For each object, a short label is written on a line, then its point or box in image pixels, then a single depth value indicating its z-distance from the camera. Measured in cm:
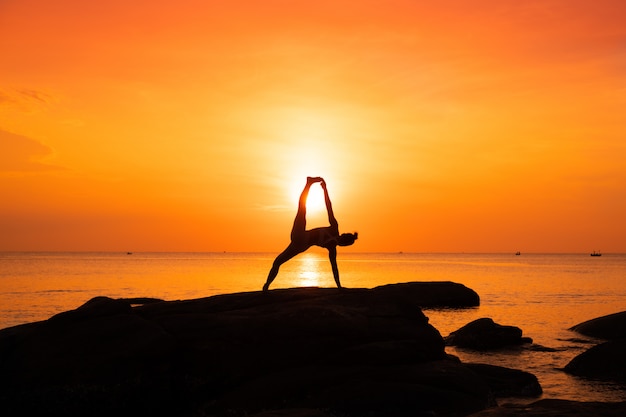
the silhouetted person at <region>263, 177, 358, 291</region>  2009
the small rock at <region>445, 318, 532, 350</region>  3484
